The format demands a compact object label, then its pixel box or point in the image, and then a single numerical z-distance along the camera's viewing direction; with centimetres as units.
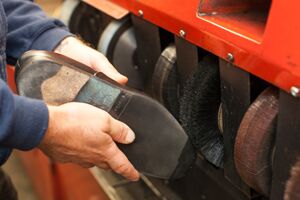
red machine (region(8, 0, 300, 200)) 54
